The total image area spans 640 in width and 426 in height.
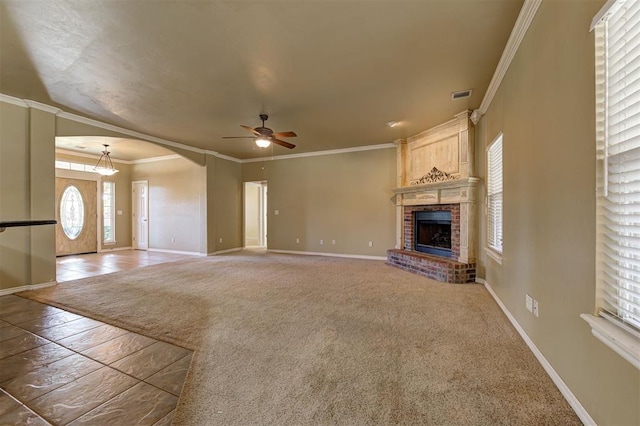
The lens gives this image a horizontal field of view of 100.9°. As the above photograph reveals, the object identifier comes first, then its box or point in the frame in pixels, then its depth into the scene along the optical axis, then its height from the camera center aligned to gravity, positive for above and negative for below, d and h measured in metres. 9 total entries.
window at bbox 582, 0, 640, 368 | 1.12 +0.15
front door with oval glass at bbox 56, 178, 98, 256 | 6.89 -0.10
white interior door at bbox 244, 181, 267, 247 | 9.33 +0.07
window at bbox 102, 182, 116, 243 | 7.87 +0.01
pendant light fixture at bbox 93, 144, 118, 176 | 6.51 +1.42
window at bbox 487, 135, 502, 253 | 3.39 +0.22
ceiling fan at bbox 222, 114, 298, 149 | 4.16 +1.23
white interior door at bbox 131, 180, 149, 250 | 8.26 -0.06
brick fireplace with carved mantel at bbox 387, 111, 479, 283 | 4.43 +0.33
